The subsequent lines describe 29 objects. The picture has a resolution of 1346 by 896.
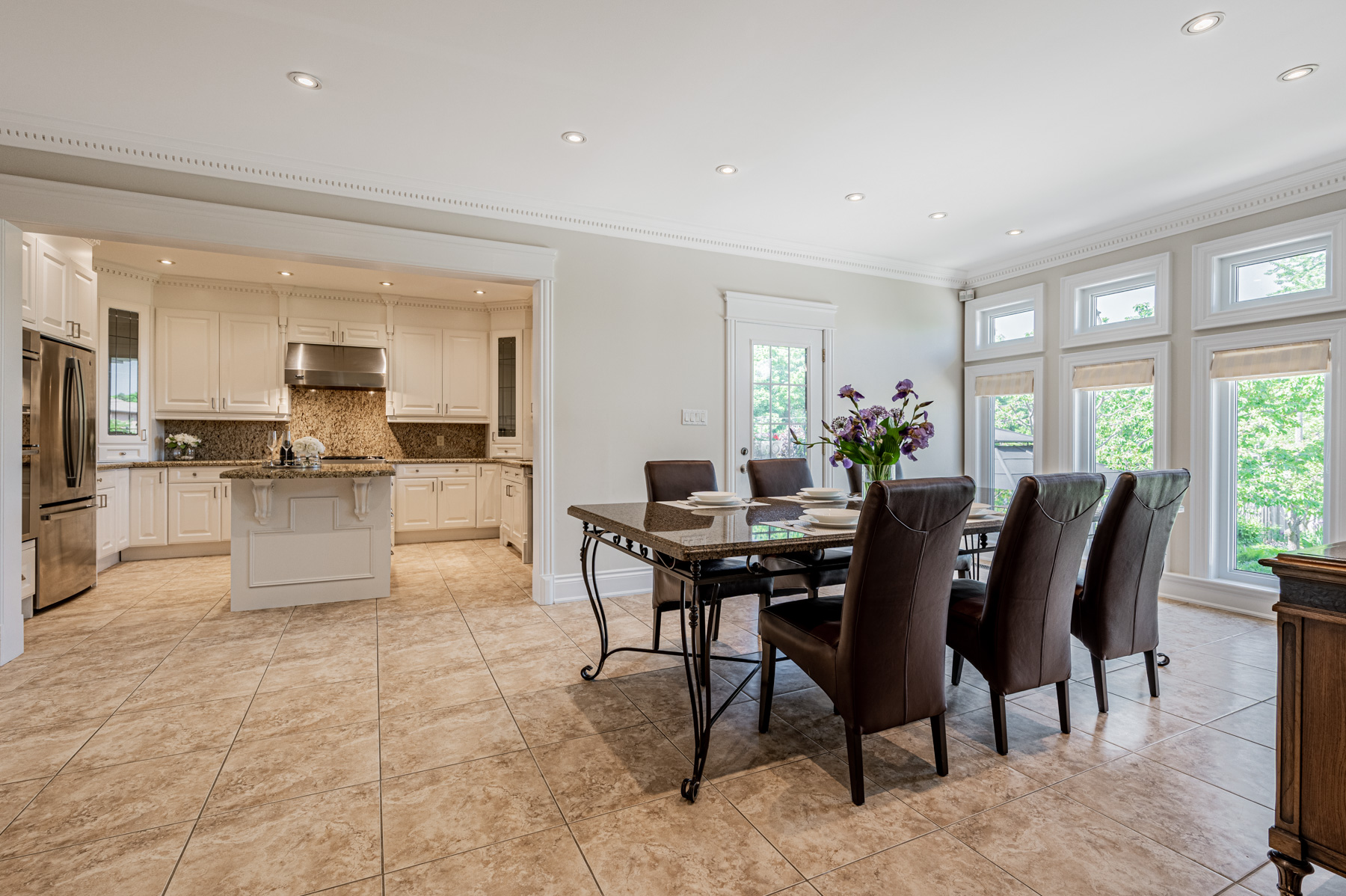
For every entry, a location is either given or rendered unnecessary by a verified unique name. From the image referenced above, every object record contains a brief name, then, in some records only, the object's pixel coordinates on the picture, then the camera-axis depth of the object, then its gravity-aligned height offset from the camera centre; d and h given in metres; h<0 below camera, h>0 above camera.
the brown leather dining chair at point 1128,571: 2.37 -0.48
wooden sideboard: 1.19 -0.52
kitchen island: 3.83 -0.56
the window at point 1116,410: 4.21 +0.28
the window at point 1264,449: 3.50 +0.00
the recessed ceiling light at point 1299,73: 2.54 +1.53
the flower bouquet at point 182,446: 5.68 +0.01
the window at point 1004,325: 5.07 +1.06
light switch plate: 4.52 +0.21
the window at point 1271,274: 3.49 +1.04
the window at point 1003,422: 5.09 +0.22
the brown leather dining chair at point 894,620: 1.72 -0.50
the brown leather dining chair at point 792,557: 2.76 -0.43
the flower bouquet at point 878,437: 2.43 +0.04
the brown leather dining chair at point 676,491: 2.78 -0.23
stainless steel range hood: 5.99 +0.78
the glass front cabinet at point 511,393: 6.50 +0.56
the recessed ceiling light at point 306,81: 2.61 +1.54
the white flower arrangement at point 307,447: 4.38 +0.00
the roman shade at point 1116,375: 4.28 +0.52
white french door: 4.71 +0.42
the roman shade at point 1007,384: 5.09 +0.53
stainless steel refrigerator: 3.72 -0.16
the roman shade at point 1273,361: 3.50 +0.51
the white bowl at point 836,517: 2.09 -0.23
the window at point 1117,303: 4.21 +1.05
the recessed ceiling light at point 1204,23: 2.22 +1.53
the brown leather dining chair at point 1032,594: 2.05 -0.49
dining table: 1.78 -0.28
